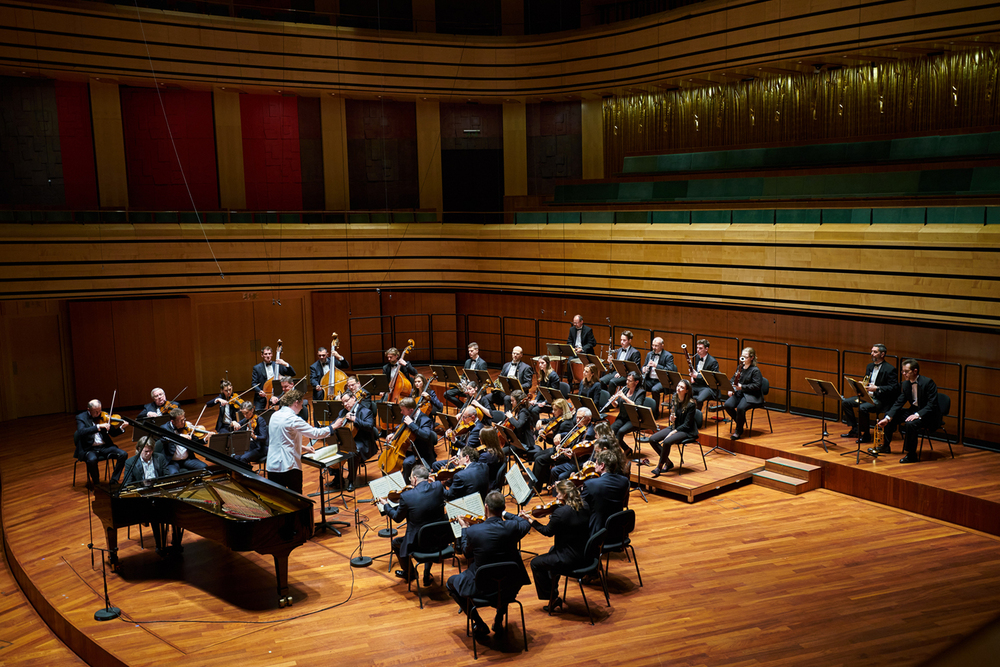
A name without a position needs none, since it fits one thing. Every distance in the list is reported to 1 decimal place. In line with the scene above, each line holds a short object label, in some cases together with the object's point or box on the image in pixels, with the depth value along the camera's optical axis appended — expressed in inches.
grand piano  255.0
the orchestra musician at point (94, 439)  386.3
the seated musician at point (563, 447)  337.0
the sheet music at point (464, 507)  257.1
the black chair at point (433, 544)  263.6
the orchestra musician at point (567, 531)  247.6
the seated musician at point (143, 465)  323.3
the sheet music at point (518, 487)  277.6
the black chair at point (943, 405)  353.1
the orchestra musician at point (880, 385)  366.3
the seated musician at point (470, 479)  281.1
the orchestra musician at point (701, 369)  416.5
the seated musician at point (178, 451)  337.5
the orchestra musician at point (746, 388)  399.2
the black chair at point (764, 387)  399.9
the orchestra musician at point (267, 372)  445.9
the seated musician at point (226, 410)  390.9
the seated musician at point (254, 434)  395.5
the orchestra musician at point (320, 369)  451.5
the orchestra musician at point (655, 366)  434.9
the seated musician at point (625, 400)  378.9
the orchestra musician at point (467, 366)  456.8
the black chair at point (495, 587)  227.2
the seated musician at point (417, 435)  344.5
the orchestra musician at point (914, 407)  348.8
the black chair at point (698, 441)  373.7
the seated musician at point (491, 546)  232.2
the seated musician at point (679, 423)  366.9
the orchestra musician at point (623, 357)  433.7
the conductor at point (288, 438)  311.9
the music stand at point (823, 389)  364.5
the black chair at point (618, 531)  256.1
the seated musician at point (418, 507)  263.6
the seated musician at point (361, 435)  379.3
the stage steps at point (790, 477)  364.2
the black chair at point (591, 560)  248.4
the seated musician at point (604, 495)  258.2
